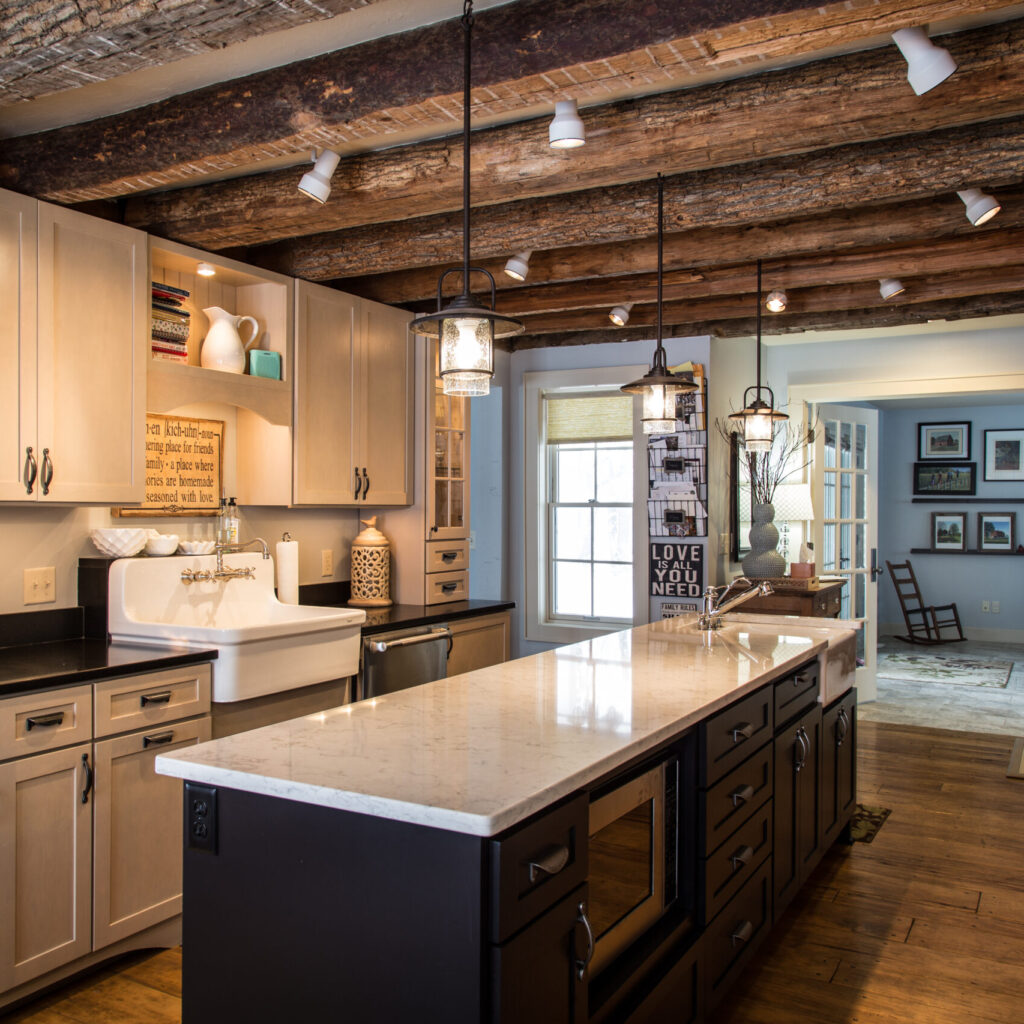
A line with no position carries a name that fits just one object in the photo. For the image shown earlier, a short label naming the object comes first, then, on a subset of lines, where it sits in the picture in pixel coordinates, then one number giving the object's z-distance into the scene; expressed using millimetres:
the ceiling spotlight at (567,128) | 2393
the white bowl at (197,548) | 3617
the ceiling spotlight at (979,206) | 3158
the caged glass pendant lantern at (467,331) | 1973
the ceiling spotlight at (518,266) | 3889
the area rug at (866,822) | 3945
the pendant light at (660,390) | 2955
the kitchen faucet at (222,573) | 3564
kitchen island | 1438
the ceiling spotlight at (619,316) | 5078
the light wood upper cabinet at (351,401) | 4070
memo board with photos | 5445
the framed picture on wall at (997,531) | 9641
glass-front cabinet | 4785
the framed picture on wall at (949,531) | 9891
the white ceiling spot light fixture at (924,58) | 2068
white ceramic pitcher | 3713
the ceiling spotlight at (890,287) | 4363
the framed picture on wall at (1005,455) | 9617
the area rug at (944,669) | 7629
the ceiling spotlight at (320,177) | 2877
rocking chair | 9672
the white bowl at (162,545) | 3469
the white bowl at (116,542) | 3346
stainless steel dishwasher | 3777
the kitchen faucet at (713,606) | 3491
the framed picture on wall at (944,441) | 9836
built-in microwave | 1804
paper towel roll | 4090
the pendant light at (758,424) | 3877
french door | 6289
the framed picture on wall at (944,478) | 9812
